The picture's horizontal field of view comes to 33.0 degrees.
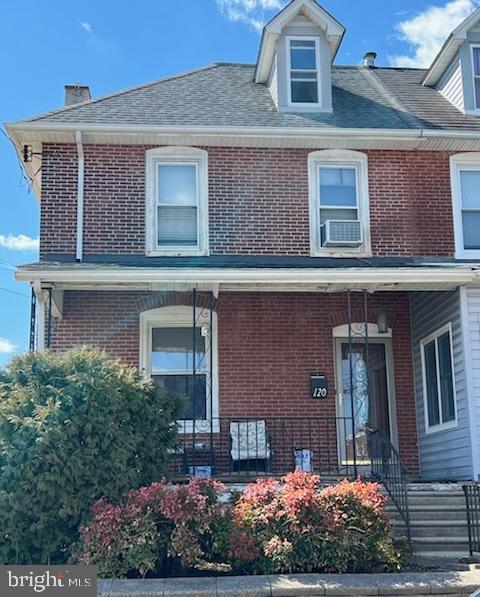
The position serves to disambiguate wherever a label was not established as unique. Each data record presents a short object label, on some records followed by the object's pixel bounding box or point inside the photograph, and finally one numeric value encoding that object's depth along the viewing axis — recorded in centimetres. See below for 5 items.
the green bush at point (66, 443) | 795
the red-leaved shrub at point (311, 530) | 770
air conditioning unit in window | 1275
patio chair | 1178
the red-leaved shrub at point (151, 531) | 753
